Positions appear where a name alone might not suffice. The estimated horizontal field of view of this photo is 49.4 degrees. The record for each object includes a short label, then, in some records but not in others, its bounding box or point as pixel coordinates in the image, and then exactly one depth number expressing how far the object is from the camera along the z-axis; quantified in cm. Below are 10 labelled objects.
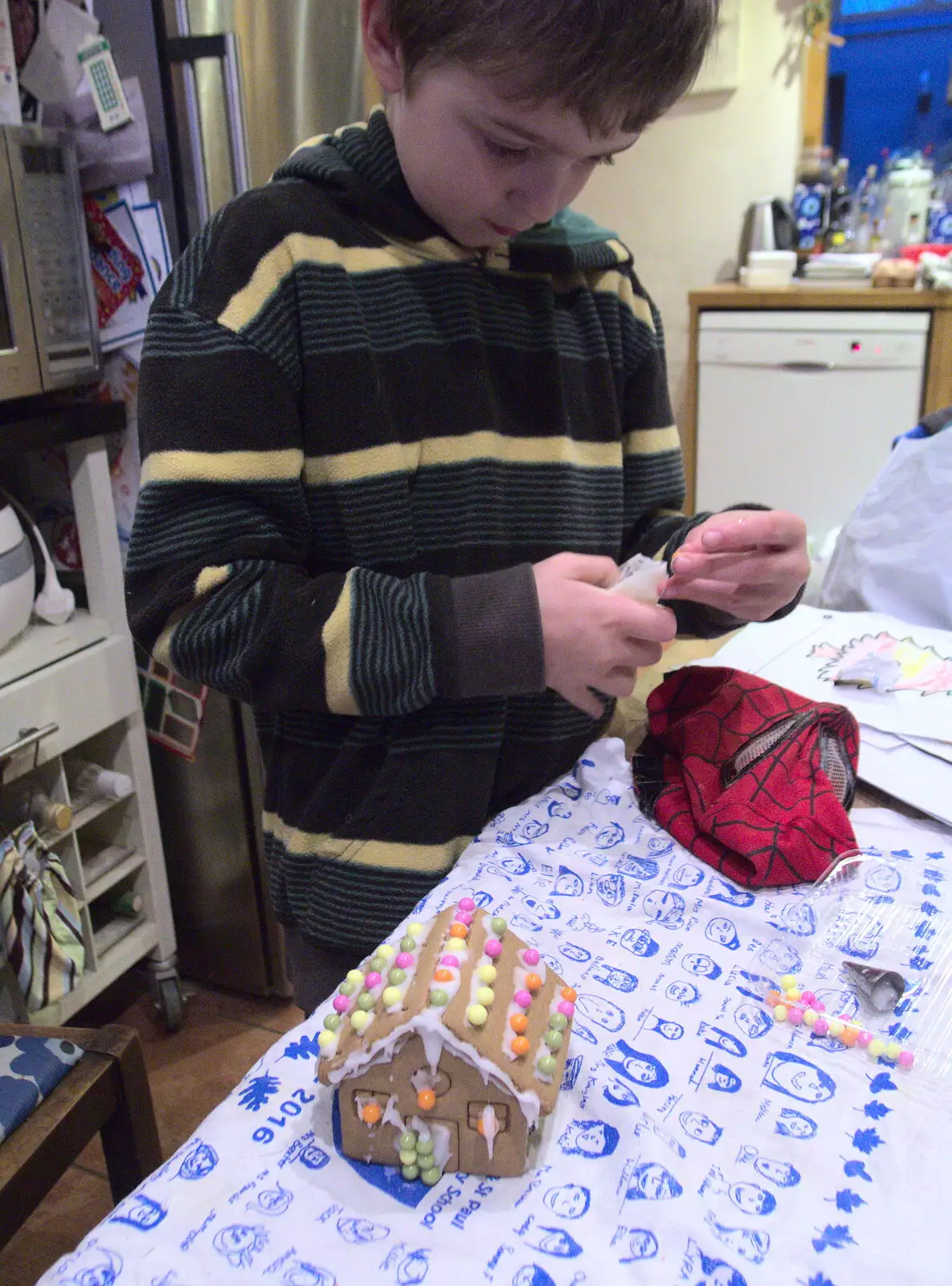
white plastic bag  128
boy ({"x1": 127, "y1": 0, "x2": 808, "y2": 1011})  60
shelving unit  131
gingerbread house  43
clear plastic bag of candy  52
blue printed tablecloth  40
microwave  120
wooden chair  89
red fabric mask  65
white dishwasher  257
